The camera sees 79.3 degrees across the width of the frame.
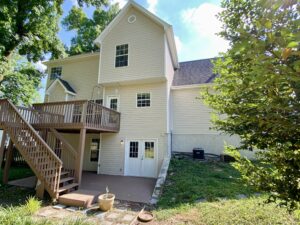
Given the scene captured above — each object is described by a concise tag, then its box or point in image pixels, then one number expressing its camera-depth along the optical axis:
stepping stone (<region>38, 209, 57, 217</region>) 5.45
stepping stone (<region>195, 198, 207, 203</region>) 6.50
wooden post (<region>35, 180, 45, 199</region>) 6.84
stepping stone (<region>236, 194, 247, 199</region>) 6.69
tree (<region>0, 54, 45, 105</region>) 15.96
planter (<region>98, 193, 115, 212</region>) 5.97
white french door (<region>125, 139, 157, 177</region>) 10.67
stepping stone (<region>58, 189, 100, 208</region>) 6.20
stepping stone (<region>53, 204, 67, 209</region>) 6.10
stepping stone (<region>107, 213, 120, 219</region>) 5.51
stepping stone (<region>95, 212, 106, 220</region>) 5.47
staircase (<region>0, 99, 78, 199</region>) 6.74
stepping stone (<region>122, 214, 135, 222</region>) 5.43
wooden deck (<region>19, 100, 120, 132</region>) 8.68
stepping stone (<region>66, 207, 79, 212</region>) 5.90
